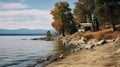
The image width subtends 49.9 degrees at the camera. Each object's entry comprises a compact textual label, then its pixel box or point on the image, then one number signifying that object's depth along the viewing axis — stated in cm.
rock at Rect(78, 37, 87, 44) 3491
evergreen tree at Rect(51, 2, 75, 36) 6067
